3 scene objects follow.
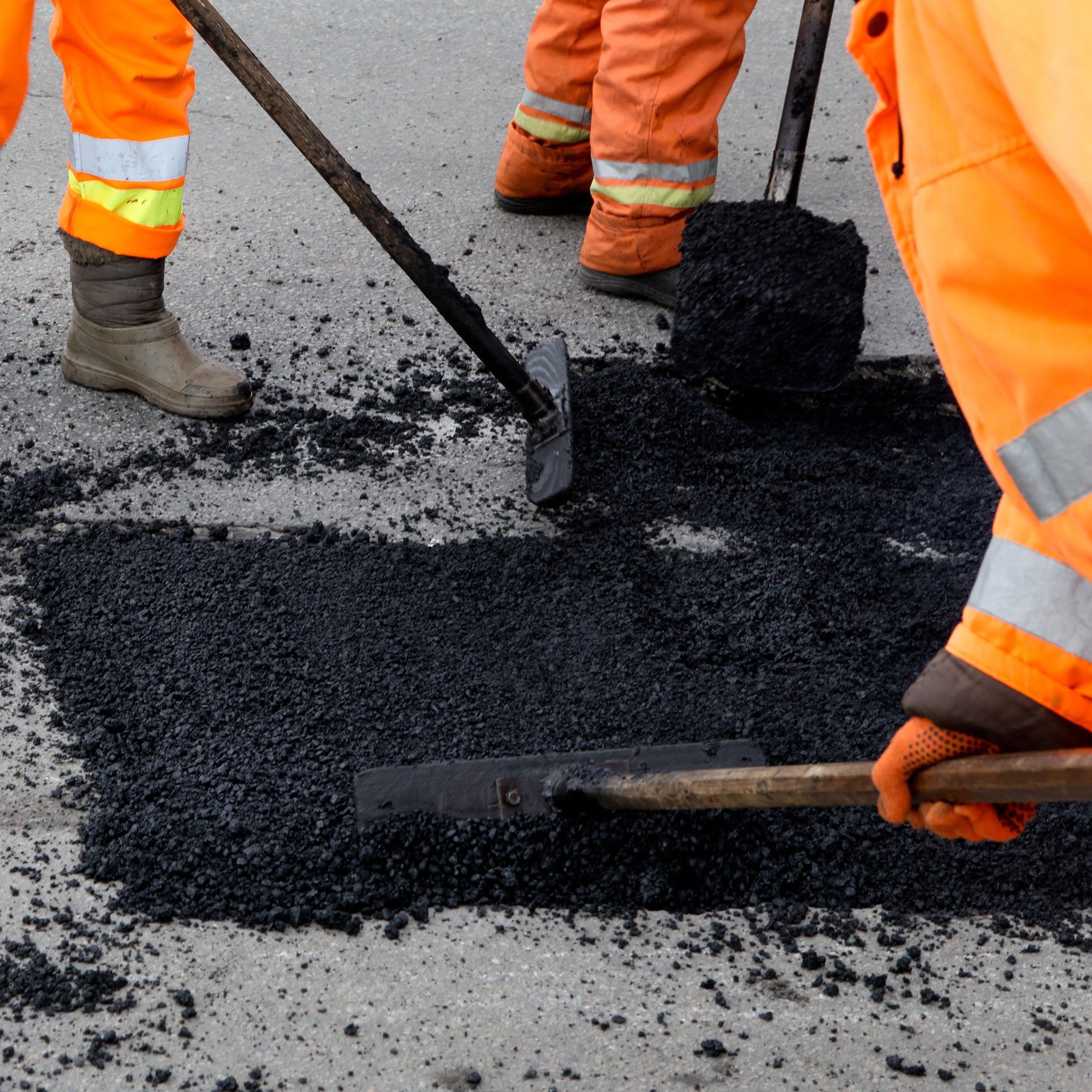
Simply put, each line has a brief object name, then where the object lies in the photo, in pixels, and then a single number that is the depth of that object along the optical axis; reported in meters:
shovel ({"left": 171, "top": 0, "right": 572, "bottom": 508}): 5.02
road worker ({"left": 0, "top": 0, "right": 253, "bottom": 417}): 5.35
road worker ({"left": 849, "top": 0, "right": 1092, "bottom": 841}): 1.88
